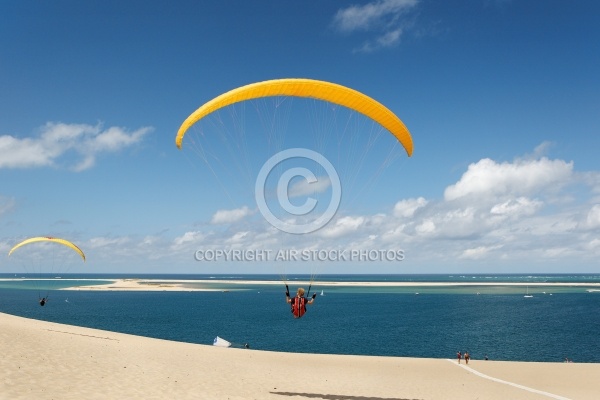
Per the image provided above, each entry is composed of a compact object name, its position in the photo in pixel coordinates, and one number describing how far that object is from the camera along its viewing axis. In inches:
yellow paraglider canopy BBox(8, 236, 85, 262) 1316.4
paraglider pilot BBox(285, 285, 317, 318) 609.0
